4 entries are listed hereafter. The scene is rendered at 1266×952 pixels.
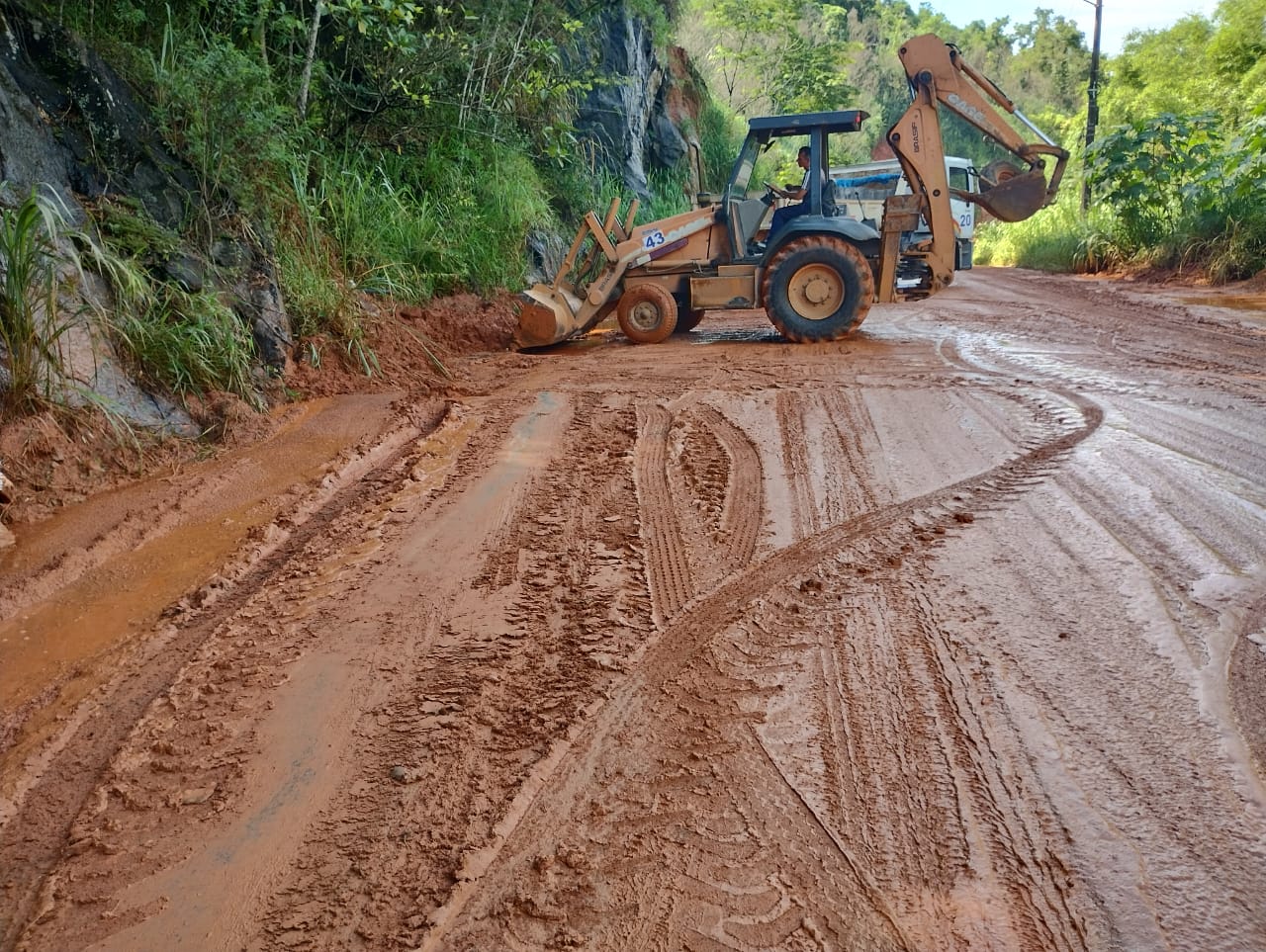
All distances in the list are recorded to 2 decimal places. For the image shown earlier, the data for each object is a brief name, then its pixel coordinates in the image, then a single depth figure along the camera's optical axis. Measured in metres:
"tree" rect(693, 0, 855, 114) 26.77
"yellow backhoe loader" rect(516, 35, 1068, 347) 9.06
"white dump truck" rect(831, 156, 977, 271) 15.59
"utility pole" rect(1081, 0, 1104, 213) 22.06
